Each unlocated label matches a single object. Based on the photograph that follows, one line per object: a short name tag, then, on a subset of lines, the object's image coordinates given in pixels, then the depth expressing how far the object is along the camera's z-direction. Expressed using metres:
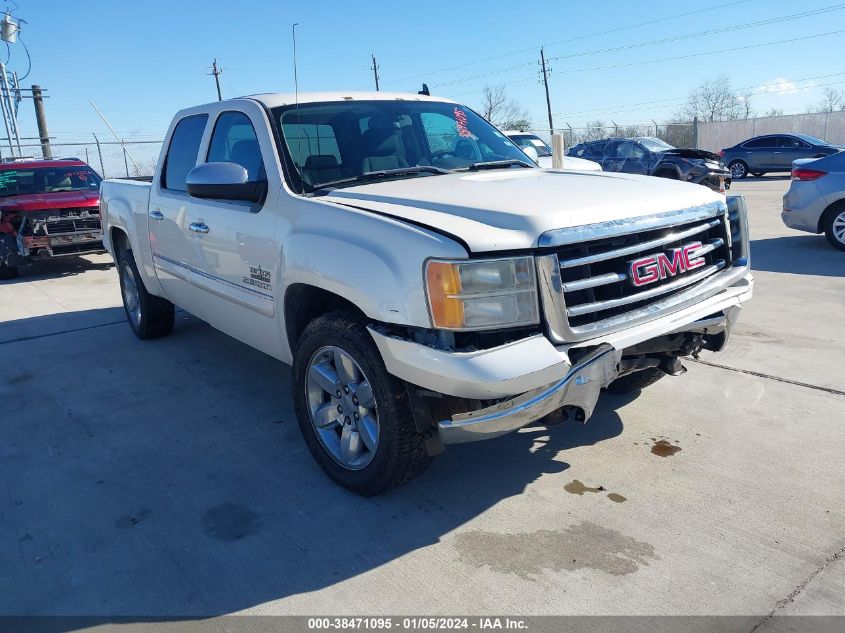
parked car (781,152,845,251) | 8.73
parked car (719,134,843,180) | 22.47
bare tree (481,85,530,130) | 35.04
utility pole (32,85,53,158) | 23.78
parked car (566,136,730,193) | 16.83
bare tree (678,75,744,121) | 58.12
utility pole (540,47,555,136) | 46.47
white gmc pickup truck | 2.71
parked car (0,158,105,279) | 10.03
